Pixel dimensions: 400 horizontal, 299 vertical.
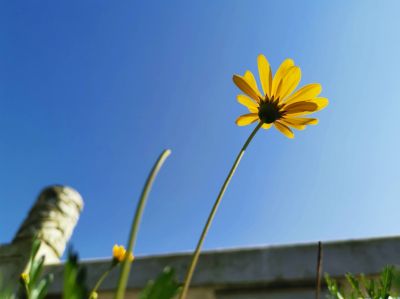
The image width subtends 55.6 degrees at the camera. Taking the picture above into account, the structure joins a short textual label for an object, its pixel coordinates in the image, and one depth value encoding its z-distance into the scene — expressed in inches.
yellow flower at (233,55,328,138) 20.5
